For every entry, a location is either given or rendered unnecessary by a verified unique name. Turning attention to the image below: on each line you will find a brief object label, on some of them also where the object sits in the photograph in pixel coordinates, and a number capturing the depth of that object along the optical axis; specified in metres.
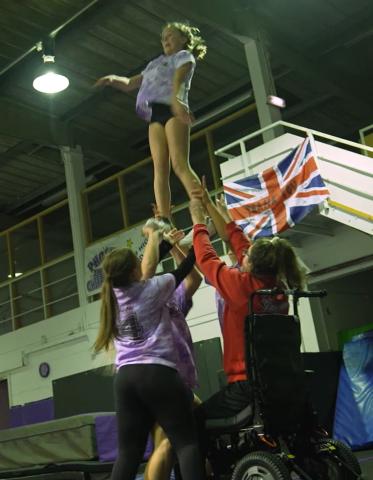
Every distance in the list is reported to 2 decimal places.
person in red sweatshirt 2.69
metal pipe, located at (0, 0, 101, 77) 7.29
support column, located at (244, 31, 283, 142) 7.92
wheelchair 2.56
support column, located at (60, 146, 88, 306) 9.92
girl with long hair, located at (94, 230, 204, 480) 2.37
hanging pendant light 6.00
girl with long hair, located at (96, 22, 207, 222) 2.93
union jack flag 6.21
